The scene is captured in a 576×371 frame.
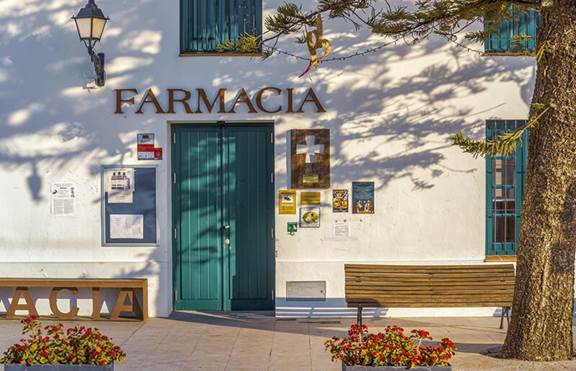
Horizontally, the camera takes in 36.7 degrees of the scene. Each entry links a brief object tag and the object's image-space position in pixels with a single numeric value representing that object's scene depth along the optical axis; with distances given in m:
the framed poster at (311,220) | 11.04
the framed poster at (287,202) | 11.05
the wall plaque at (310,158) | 11.02
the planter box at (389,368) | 6.41
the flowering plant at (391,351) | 6.47
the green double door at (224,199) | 11.27
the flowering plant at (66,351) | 6.52
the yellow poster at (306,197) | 11.05
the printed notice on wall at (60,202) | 11.10
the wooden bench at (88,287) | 10.73
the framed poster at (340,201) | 11.05
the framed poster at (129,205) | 11.05
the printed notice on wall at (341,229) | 11.05
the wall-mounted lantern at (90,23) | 10.52
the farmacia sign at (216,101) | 11.02
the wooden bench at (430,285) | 10.03
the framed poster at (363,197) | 11.05
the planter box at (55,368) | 6.47
